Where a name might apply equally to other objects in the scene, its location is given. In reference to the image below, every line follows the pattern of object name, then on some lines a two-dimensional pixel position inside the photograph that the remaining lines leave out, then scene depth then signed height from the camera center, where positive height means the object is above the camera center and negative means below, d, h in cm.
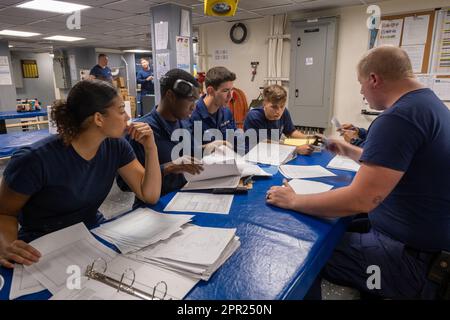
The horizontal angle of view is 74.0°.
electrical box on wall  420 +13
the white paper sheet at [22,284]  78 -53
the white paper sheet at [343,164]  199 -56
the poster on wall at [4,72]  752 +24
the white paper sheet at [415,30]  366 +60
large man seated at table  112 -44
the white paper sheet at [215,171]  157 -46
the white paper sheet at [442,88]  367 -9
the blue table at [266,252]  81 -55
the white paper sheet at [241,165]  169 -48
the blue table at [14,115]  524 -59
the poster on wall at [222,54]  536 +46
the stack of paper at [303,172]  179 -55
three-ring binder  77 -53
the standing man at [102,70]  684 +26
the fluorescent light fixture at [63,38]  722 +104
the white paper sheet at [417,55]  373 +31
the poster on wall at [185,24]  402 +75
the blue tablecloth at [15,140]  279 -60
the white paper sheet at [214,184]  154 -52
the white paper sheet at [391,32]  383 +61
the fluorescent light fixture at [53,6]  410 +105
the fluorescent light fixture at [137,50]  1020 +103
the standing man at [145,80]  826 +3
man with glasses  161 -19
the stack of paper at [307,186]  151 -54
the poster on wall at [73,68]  964 +44
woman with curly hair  109 -34
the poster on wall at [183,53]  400 +36
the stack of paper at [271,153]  211 -53
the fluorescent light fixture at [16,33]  630 +104
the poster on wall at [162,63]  400 +24
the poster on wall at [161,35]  395 +60
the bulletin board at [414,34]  365 +57
